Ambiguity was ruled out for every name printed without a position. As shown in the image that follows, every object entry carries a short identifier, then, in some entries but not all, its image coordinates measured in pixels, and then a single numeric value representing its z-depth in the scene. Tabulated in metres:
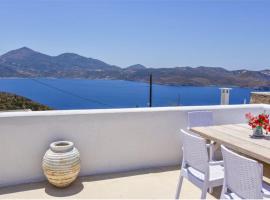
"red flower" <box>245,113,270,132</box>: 2.78
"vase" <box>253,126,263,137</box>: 2.76
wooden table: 2.24
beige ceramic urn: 2.97
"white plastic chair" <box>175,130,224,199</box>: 2.22
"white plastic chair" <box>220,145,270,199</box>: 1.60
